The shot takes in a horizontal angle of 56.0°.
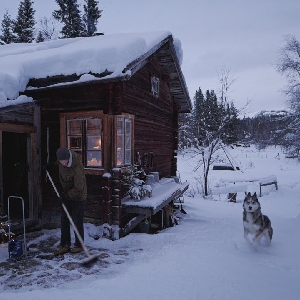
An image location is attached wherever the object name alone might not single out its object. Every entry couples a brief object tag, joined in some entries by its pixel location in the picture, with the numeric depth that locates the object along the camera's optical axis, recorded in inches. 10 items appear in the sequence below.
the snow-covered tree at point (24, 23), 1127.6
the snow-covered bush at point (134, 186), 304.0
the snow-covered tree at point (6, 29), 1171.9
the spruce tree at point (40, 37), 1222.2
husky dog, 247.4
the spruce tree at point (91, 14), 1182.9
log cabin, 278.7
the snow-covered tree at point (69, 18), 1105.3
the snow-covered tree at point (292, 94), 670.5
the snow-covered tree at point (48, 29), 1307.8
